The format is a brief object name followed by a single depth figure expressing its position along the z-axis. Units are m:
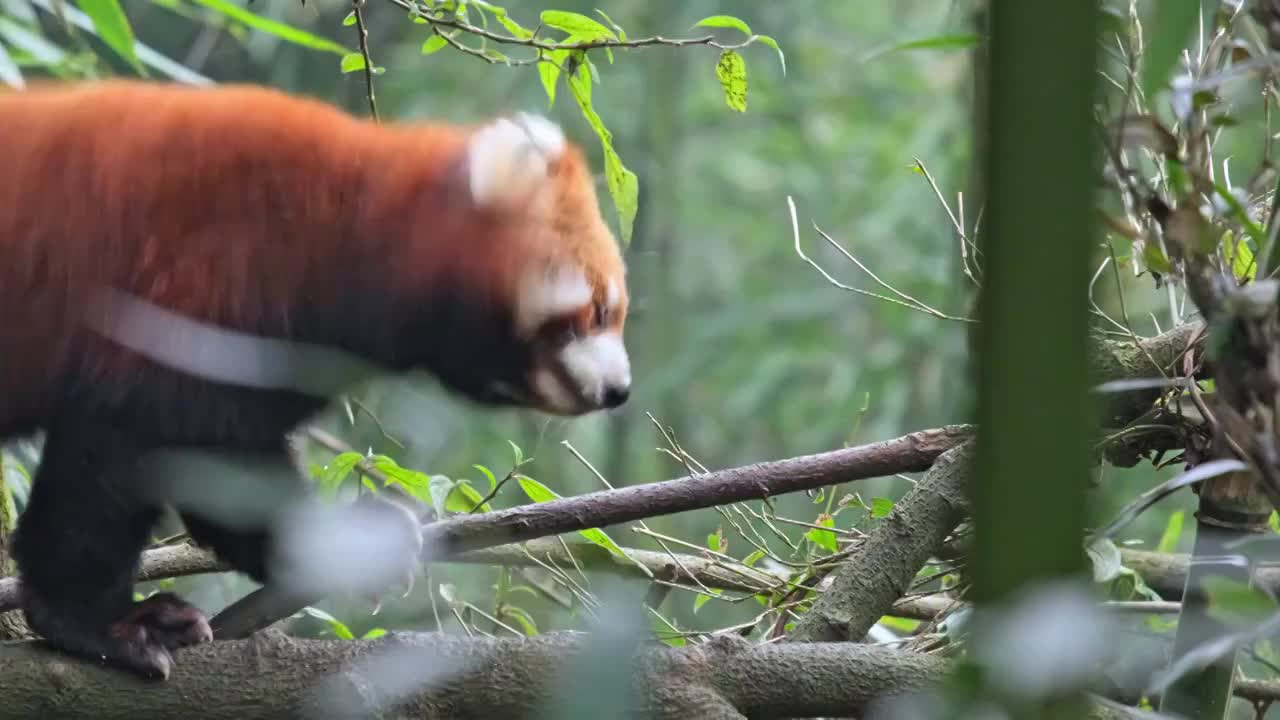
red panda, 6.05
